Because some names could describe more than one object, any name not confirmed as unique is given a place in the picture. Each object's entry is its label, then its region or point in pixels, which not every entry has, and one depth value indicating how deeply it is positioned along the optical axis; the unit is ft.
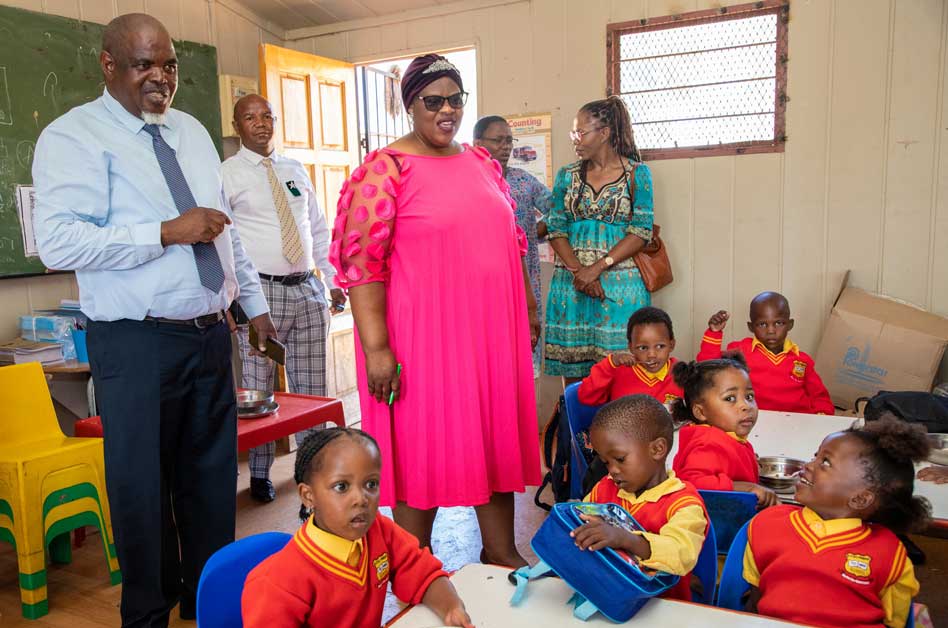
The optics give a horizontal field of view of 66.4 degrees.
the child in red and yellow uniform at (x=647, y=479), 4.45
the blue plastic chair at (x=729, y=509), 5.36
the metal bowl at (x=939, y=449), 6.44
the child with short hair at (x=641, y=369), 8.38
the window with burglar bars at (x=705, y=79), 12.97
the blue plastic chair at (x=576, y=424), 7.46
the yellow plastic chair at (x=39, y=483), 8.38
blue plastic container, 11.51
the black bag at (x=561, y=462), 9.01
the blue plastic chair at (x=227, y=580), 4.22
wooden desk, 10.95
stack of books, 10.99
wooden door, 14.52
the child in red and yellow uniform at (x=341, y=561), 3.99
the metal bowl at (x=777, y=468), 6.35
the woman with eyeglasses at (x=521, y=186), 12.38
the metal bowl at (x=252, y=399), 9.45
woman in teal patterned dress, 11.31
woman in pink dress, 6.43
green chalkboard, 11.34
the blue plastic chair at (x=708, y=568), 4.93
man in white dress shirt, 11.51
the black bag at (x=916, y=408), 7.97
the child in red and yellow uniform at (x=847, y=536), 4.39
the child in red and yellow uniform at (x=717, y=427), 5.91
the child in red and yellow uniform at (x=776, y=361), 9.57
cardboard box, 11.42
